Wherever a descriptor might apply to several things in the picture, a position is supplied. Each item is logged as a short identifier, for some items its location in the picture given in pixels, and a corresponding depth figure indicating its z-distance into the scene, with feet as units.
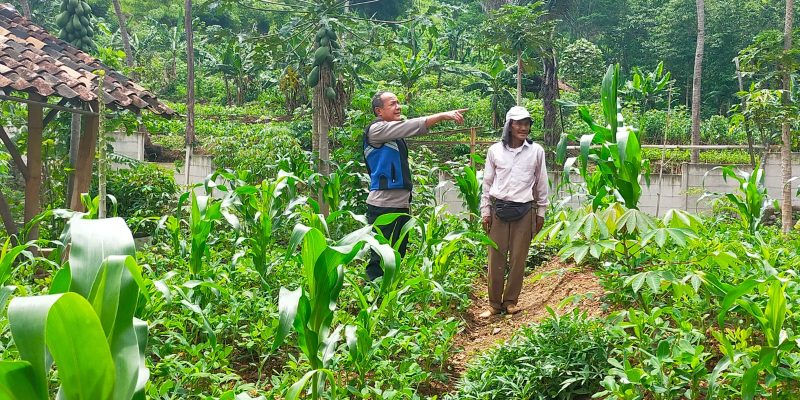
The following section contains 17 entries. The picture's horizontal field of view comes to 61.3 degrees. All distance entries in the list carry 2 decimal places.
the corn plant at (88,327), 5.28
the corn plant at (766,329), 8.43
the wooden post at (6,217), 22.02
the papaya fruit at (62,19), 32.65
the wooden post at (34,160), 22.49
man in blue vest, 16.44
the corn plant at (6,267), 8.20
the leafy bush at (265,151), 33.94
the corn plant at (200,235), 14.24
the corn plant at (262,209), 16.15
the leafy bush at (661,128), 65.87
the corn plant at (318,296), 8.62
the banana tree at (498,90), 58.08
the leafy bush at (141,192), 35.16
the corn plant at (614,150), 11.79
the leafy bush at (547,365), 10.64
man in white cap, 15.84
